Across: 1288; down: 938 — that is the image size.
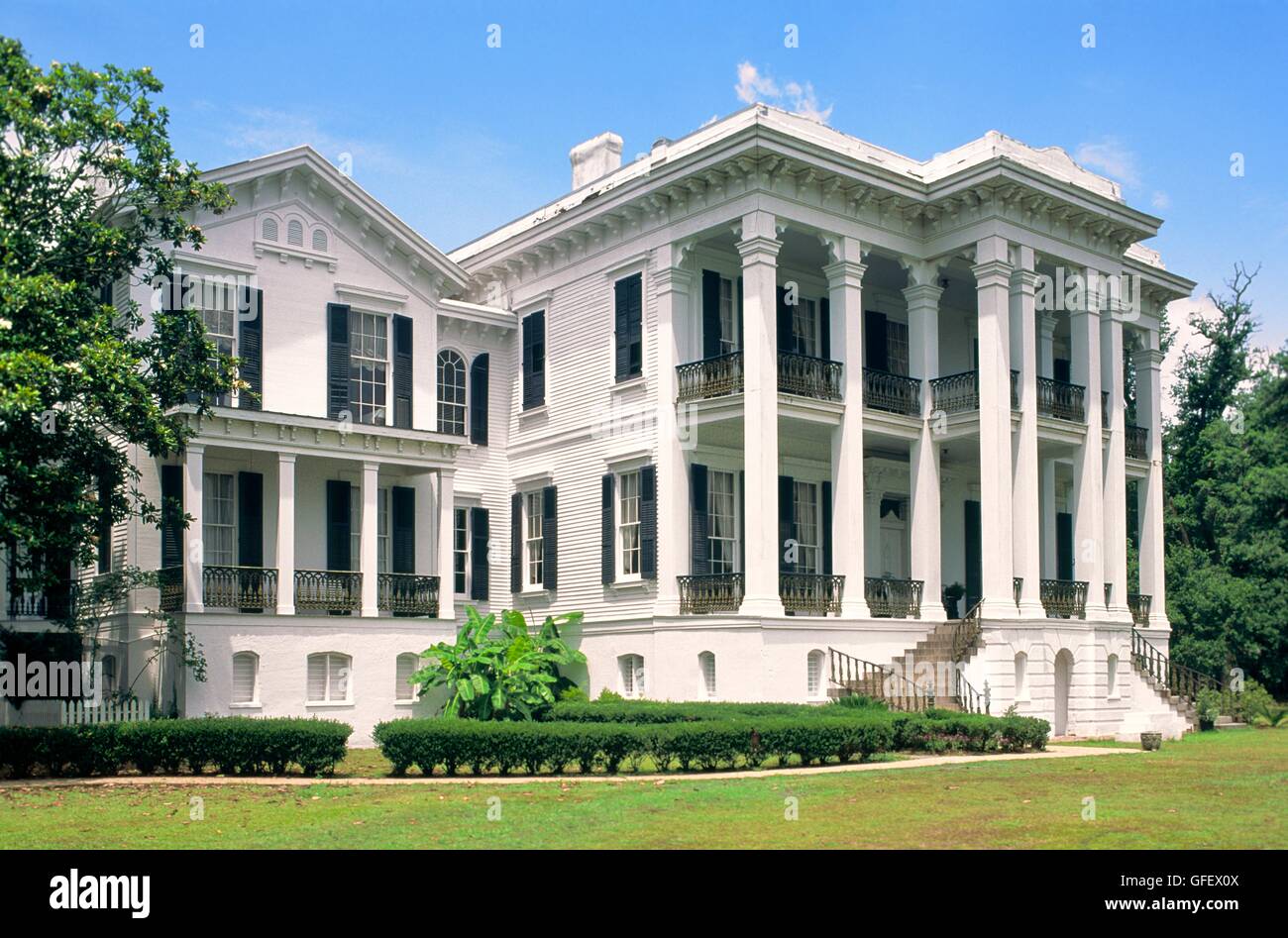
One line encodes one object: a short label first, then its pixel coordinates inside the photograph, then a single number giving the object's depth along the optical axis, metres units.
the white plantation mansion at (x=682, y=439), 27.59
